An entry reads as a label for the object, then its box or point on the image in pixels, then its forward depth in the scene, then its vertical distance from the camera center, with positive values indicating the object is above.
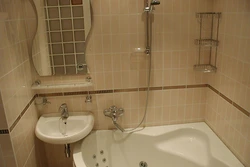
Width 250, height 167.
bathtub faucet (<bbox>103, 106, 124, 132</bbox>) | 2.09 -0.73
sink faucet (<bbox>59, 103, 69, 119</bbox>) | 2.04 -0.67
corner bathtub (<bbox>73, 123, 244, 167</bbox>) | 2.06 -1.05
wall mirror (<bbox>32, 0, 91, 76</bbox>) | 1.87 -0.02
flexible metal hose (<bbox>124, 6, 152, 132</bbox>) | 1.93 -0.02
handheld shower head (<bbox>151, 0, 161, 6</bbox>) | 1.76 +0.22
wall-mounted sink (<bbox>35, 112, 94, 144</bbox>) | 1.98 -0.77
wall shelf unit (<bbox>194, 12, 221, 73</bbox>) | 1.98 -0.06
